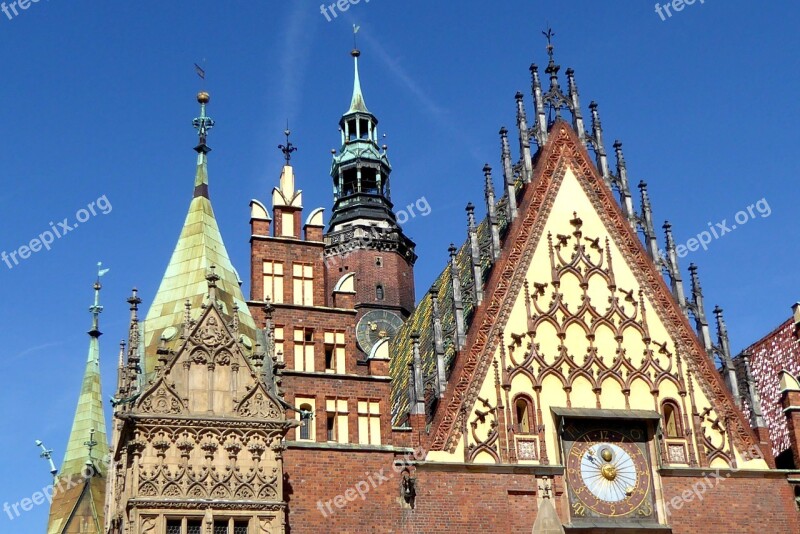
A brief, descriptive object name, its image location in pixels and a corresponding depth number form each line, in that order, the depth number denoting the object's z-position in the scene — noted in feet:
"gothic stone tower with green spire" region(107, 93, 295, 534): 76.84
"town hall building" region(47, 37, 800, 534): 79.66
